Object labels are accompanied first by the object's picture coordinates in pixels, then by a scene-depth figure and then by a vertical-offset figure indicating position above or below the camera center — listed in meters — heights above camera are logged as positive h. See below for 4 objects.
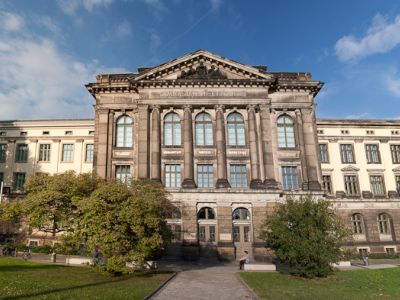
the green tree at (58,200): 27.61 +2.80
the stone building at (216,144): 35.62 +9.91
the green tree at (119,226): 20.41 +0.42
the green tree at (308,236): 22.84 -0.59
